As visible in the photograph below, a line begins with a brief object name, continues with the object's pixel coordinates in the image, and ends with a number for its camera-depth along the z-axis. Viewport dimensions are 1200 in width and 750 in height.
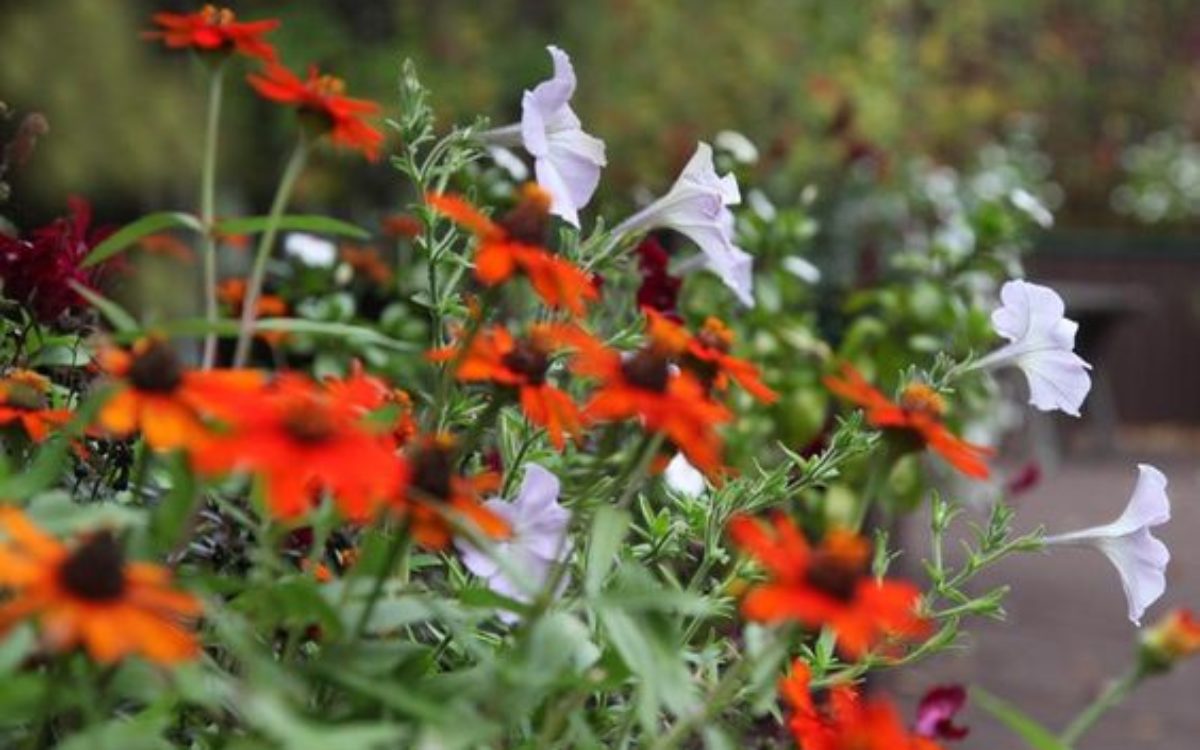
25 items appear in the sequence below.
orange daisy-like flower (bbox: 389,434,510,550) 1.17
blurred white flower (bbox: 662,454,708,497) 1.83
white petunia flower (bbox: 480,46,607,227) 1.39
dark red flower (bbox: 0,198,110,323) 1.57
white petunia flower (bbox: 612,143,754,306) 1.45
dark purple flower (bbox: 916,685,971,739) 1.56
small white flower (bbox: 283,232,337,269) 2.38
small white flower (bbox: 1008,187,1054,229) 2.74
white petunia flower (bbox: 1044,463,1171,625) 1.41
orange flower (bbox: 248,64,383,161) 1.28
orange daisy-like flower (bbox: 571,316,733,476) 1.21
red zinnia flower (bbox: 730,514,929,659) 1.13
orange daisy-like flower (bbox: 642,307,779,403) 1.29
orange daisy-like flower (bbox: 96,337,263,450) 1.16
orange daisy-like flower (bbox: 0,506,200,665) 1.10
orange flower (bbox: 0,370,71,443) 1.31
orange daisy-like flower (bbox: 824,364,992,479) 1.23
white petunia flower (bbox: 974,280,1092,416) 1.42
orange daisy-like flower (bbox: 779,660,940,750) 1.15
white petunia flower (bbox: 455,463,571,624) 1.34
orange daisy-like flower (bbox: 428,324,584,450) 1.25
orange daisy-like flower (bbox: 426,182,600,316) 1.22
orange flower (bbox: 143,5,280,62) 1.31
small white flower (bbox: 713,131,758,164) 2.32
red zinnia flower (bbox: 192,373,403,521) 1.12
